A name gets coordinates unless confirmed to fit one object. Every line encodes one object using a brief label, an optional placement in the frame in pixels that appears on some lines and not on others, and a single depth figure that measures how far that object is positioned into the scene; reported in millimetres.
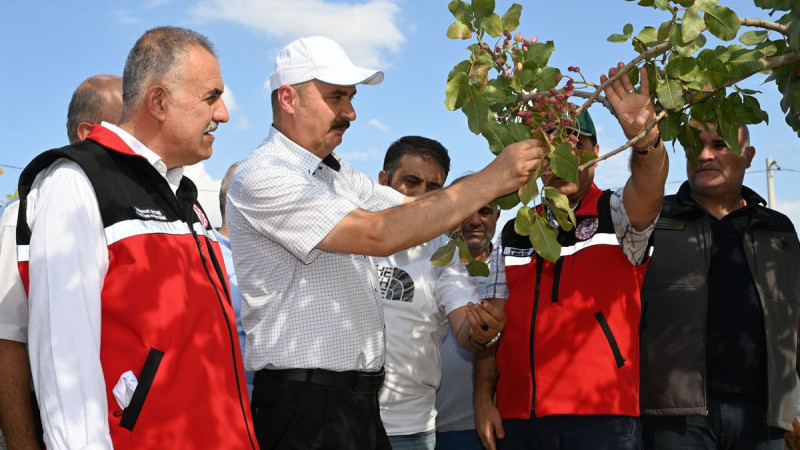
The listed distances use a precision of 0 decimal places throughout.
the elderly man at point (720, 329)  4523
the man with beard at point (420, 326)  4234
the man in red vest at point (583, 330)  3799
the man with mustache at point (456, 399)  4789
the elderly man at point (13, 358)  2641
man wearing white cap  3105
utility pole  31281
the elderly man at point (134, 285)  2309
